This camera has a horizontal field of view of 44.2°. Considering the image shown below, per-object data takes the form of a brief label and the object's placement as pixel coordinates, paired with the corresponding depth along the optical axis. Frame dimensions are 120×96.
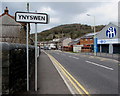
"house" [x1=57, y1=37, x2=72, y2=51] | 96.44
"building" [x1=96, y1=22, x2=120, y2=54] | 39.66
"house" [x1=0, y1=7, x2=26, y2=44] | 9.64
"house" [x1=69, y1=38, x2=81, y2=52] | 57.66
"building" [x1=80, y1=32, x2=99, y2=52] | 51.40
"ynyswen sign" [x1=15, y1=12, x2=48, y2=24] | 5.14
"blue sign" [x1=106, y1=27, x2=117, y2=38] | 41.33
